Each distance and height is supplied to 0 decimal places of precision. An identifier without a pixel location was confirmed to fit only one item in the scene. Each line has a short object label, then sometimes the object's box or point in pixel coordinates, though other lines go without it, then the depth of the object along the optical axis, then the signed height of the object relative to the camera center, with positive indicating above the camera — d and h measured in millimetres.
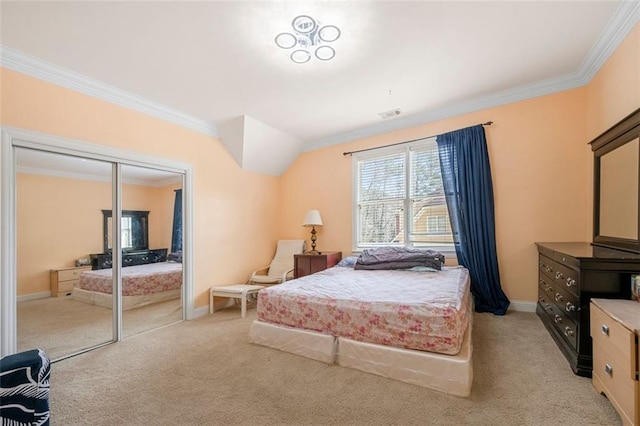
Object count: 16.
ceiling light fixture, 2148 +1439
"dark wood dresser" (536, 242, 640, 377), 1933 -554
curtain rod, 3592 +1061
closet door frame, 2262 +177
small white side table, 3674 -1115
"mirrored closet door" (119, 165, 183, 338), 3172 -463
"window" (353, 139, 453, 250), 4004 +206
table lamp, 4699 -146
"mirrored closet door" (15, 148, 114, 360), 2465 -361
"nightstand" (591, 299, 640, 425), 1411 -808
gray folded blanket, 3545 -621
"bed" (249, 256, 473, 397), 1950 -933
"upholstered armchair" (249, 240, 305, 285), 4436 -962
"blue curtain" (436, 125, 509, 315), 3453 +3
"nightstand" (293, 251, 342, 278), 4316 -809
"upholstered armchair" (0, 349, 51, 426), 1474 -998
